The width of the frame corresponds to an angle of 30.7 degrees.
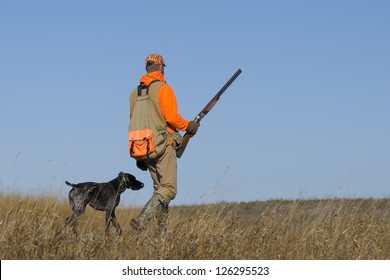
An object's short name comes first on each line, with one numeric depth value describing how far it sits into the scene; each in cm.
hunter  1005
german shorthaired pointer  1198
